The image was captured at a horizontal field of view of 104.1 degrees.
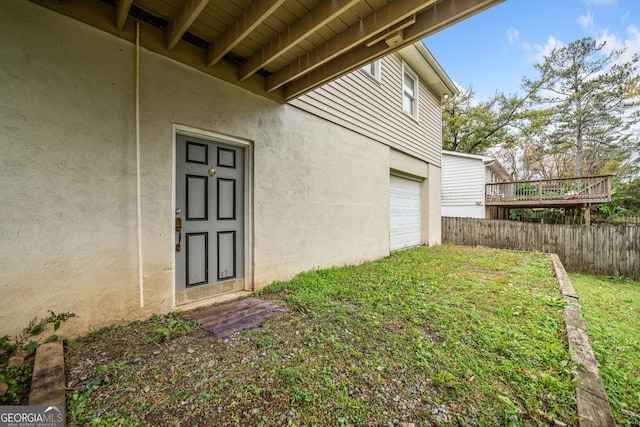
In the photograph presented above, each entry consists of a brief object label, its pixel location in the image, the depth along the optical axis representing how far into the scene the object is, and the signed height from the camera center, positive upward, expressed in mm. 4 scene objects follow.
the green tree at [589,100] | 14949 +7303
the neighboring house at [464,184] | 13273 +1631
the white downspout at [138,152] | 2533 +617
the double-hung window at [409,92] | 6973 +3557
